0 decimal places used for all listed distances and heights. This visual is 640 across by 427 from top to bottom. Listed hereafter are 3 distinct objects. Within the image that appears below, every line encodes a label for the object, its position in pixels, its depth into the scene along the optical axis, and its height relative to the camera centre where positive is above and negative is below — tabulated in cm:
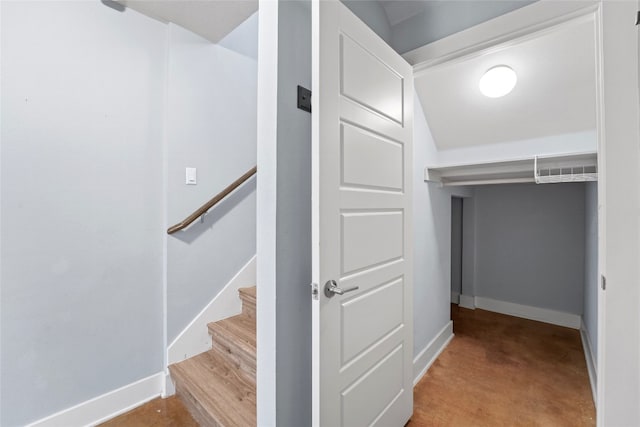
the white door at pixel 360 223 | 99 -4
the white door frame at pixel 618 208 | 96 +3
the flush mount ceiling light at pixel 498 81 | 171 +86
